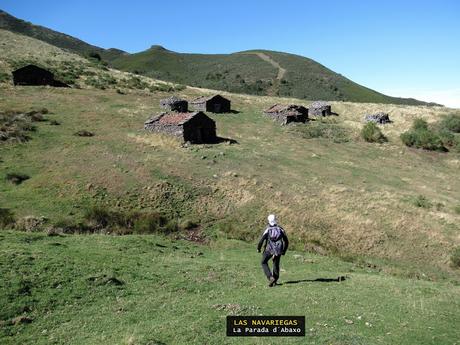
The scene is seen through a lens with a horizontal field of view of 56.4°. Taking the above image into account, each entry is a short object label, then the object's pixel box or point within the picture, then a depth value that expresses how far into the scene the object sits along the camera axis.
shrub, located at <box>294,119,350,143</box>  54.83
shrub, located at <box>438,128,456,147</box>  57.38
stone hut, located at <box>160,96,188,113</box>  56.53
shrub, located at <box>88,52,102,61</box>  102.15
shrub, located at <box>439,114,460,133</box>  66.00
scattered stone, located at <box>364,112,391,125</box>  67.50
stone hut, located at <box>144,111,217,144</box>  42.94
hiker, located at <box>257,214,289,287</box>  14.03
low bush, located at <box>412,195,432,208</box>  31.97
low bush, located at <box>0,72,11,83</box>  58.56
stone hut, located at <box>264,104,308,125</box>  59.69
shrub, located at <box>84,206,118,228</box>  24.97
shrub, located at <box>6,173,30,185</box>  29.69
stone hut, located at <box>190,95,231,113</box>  61.41
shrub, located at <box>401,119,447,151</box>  54.84
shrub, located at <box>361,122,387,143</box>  55.75
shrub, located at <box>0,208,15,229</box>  22.42
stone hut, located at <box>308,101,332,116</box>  70.15
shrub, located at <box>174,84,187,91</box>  78.14
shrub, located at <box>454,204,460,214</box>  31.79
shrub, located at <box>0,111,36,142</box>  37.66
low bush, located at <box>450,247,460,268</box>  23.38
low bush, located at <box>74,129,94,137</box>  40.75
